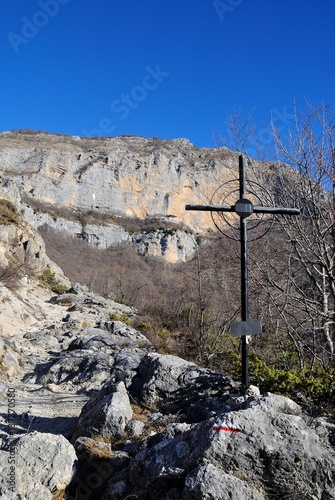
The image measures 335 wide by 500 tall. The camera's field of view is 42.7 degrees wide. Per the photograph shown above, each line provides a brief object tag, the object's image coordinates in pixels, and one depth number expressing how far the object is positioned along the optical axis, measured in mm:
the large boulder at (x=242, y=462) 2754
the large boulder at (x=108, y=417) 4139
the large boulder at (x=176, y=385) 4898
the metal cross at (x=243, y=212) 4305
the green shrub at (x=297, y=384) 4855
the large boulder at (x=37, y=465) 3061
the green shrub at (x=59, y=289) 25641
